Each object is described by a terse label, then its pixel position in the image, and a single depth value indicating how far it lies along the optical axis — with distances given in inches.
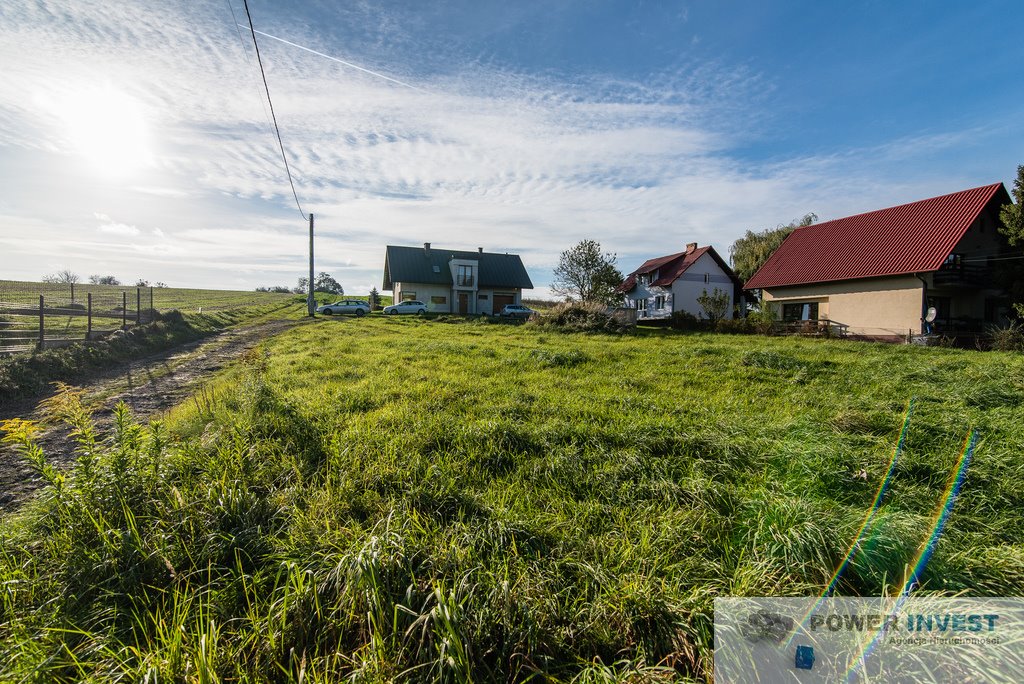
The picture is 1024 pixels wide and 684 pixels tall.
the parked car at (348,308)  1336.1
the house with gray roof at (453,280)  1541.6
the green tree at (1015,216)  727.1
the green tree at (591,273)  1547.7
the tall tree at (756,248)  1603.1
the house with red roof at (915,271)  791.1
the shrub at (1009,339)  631.8
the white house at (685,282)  1382.9
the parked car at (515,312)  1405.0
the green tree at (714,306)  1035.9
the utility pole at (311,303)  1199.7
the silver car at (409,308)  1362.0
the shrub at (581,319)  863.1
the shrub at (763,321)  930.6
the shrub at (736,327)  953.5
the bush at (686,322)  1018.7
